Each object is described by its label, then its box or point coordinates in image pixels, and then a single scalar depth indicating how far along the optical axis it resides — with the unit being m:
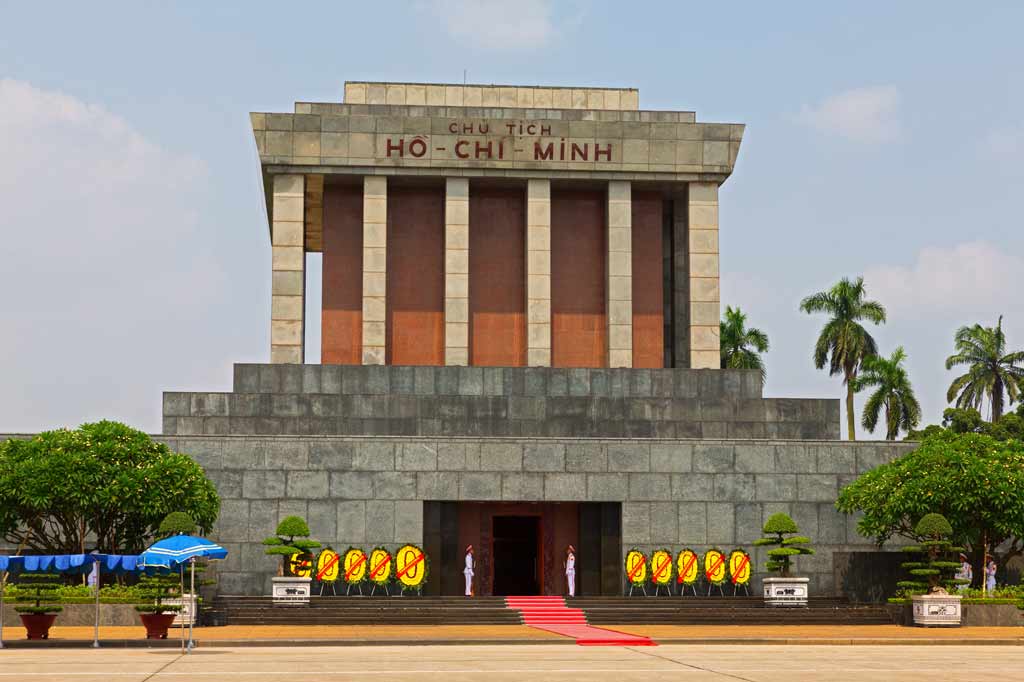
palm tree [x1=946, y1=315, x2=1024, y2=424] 99.38
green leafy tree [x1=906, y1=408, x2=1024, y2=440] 87.25
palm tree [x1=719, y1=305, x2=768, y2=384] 98.19
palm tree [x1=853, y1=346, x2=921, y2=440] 95.88
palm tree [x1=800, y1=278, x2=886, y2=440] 92.44
